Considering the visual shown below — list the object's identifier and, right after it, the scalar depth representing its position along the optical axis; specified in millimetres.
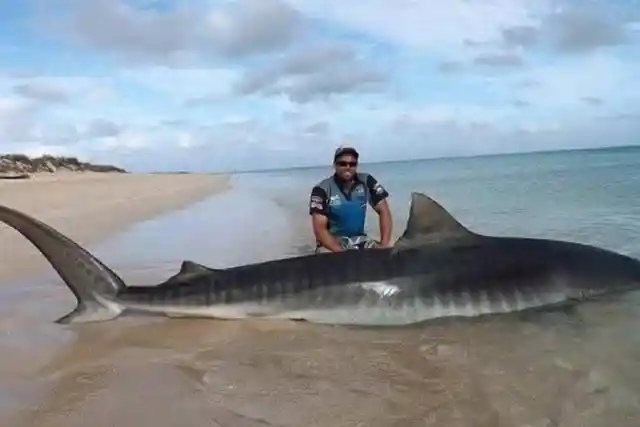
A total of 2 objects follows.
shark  4953
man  6820
